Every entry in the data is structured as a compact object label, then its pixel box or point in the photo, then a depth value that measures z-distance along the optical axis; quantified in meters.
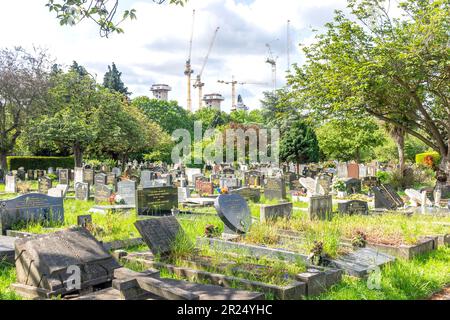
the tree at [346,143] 40.59
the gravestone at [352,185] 20.66
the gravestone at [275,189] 18.11
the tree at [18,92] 31.42
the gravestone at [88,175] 24.76
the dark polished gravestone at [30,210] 10.23
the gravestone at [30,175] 31.30
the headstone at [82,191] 17.41
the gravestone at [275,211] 10.48
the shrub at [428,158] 40.28
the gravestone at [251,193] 16.58
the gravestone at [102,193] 16.48
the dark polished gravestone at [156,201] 12.80
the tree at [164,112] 71.44
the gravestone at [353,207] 12.71
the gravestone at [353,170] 30.23
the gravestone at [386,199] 15.27
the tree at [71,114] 31.11
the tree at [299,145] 42.34
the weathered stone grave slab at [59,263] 5.98
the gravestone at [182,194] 17.08
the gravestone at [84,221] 9.84
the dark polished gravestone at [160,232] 7.75
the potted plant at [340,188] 19.58
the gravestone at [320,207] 11.44
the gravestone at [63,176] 25.44
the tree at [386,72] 19.78
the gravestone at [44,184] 19.98
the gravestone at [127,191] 16.19
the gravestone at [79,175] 24.23
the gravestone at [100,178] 20.38
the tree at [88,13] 6.27
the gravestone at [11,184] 21.17
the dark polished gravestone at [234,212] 9.69
